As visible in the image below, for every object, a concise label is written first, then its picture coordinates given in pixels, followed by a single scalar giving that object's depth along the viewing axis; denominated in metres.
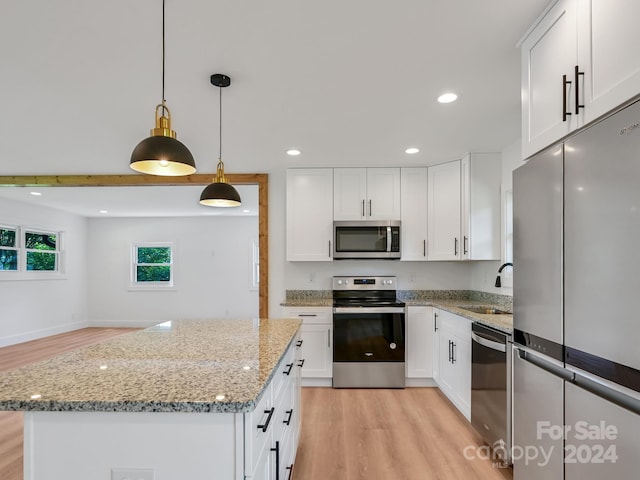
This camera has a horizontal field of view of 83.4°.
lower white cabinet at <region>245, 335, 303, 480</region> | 1.08
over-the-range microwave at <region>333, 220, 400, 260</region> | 3.99
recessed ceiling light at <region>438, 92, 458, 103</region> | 2.33
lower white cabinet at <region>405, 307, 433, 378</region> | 3.77
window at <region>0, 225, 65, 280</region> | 6.07
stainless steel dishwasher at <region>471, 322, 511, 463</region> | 2.18
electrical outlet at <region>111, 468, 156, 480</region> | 1.05
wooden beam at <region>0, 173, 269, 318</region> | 4.21
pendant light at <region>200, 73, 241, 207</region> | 2.37
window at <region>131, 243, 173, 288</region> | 8.14
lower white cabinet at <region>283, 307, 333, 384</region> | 3.77
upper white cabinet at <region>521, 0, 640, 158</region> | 1.13
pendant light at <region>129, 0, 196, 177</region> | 1.46
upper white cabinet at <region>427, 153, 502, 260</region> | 3.58
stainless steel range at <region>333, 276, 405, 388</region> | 3.70
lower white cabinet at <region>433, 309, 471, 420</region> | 2.88
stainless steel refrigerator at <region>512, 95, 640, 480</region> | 1.09
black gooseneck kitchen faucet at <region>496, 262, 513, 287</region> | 3.13
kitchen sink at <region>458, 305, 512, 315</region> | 3.13
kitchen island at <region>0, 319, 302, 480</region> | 1.03
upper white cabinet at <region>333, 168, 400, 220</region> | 4.07
